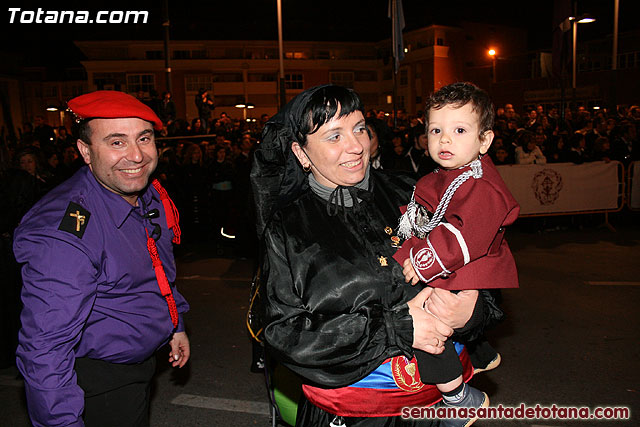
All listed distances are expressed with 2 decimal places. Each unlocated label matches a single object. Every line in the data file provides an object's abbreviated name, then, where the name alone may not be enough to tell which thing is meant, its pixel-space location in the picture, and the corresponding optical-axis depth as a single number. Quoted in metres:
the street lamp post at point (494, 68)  46.19
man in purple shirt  2.17
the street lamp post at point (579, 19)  16.50
